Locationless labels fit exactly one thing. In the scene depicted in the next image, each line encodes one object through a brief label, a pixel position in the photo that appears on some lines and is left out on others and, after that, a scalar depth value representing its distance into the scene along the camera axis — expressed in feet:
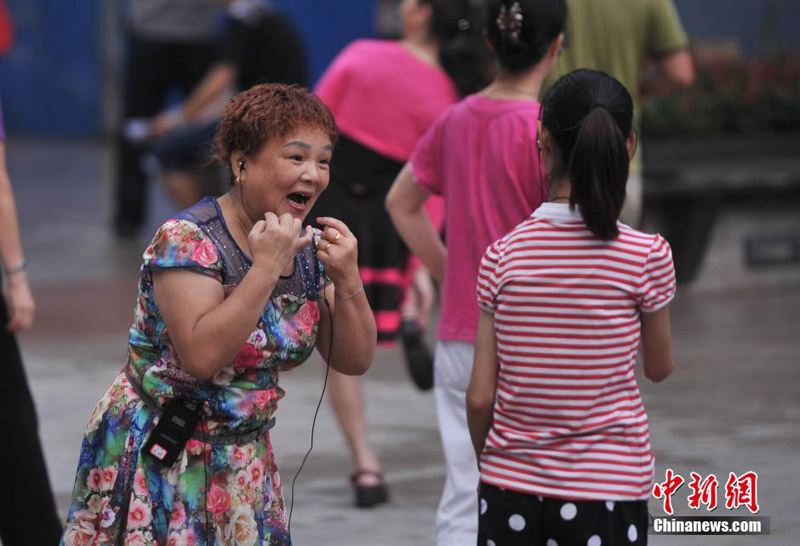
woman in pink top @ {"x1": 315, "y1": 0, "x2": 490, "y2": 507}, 36.37
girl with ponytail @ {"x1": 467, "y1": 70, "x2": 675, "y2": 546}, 19.99
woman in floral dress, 19.75
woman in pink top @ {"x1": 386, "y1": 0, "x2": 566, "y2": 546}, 26.45
